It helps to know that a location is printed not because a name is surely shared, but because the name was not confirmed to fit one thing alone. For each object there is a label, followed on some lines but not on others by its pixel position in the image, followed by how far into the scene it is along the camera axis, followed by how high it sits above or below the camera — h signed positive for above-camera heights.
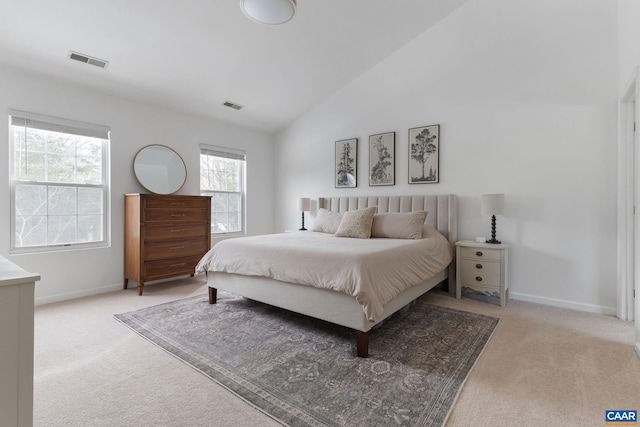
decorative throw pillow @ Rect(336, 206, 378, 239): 3.53 -0.13
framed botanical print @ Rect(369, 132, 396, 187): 4.29 +0.78
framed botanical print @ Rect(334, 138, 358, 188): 4.66 +0.78
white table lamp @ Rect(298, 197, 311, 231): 4.93 +0.14
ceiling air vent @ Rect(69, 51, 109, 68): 2.97 +1.56
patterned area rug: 1.58 -1.01
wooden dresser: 3.56 -0.29
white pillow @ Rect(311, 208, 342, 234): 4.03 -0.12
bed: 2.11 -0.57
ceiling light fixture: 2.24 +1.57
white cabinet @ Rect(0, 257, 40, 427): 0.96 -0.45
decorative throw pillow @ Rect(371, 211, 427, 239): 3.41 -0.14
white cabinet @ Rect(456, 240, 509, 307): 3.17 -0.60
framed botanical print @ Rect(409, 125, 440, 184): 3.92 +0.77
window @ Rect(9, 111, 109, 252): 3.09 +0.33
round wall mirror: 3.92 +0.59
